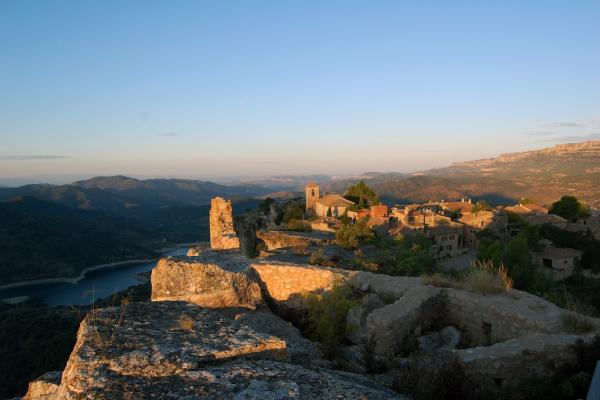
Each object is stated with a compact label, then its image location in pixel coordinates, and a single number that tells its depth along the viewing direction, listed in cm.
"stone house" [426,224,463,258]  3459
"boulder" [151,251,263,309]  664
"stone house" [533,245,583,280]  3284
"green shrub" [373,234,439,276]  1178
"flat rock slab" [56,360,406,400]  271
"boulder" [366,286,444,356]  606
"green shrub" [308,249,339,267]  1177
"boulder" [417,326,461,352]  622
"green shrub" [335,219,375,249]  1847
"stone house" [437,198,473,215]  4986
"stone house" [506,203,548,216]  4738
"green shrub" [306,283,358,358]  675
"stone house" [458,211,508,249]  3838
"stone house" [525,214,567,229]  4131
